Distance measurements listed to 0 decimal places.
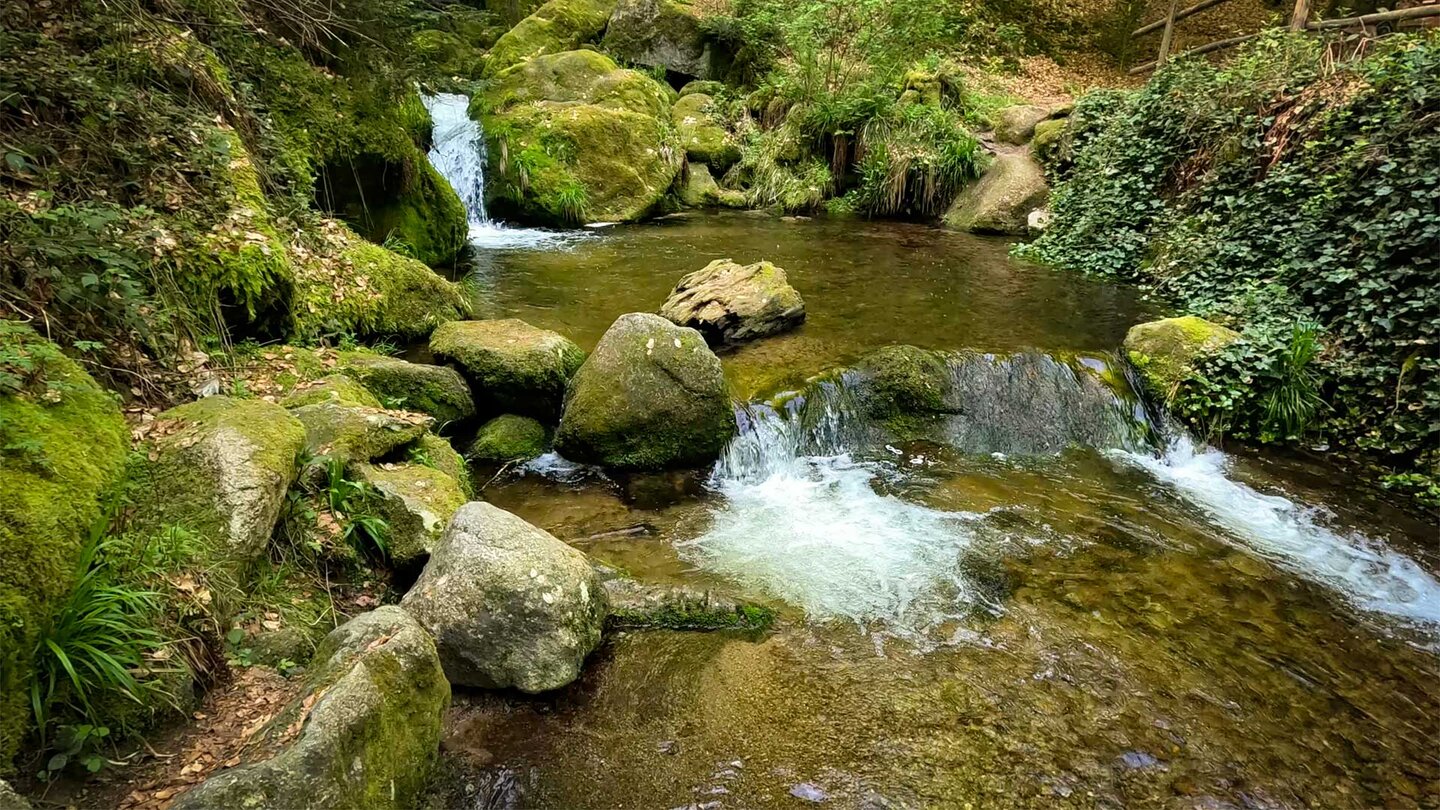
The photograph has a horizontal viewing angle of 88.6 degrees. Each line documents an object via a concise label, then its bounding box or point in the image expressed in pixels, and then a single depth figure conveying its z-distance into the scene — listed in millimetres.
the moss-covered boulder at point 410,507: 3512
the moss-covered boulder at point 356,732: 2029
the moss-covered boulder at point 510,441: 5172
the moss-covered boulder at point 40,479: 2033
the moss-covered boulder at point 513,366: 5414
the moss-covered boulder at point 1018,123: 12625
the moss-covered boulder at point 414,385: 4895
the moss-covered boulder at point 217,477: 2785
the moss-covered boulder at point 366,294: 5402
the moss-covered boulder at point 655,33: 15672
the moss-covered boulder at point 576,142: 11523
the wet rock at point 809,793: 2725
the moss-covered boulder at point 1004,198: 11391
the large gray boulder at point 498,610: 3053
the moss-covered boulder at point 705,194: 13492
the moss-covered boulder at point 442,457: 4211
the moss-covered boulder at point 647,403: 5168
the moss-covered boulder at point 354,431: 3713
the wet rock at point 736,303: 6812
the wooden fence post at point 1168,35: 13156
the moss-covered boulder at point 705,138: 14031
